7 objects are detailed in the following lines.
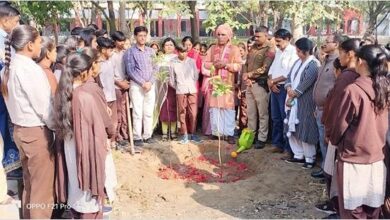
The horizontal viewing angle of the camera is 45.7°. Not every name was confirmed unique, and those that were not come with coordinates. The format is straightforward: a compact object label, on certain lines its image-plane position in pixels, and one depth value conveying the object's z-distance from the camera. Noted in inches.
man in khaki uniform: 255.1
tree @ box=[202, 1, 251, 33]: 387.0
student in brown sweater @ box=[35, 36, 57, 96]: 156.2
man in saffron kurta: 260.8
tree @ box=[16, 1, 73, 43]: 382.6
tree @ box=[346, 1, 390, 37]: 887.8
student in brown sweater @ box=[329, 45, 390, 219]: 137.2
